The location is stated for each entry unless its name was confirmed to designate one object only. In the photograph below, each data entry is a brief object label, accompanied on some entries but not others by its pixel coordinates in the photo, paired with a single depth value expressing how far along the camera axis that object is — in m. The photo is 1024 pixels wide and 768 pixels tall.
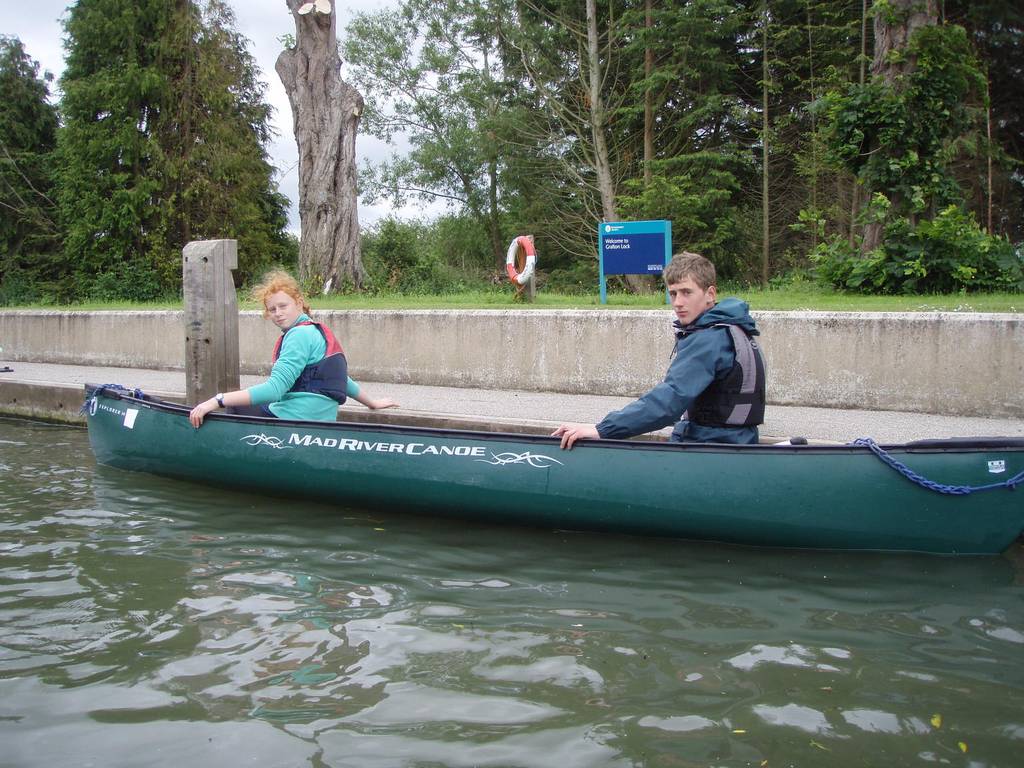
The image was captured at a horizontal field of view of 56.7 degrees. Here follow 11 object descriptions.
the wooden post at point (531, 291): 11.51
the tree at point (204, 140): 23.72
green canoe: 4.95
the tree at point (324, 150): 14.12
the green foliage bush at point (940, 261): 10.25
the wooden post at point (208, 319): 8.41
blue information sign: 10.94
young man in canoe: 5.05
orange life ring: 11.16
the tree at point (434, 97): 31.55
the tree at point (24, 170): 27.22
